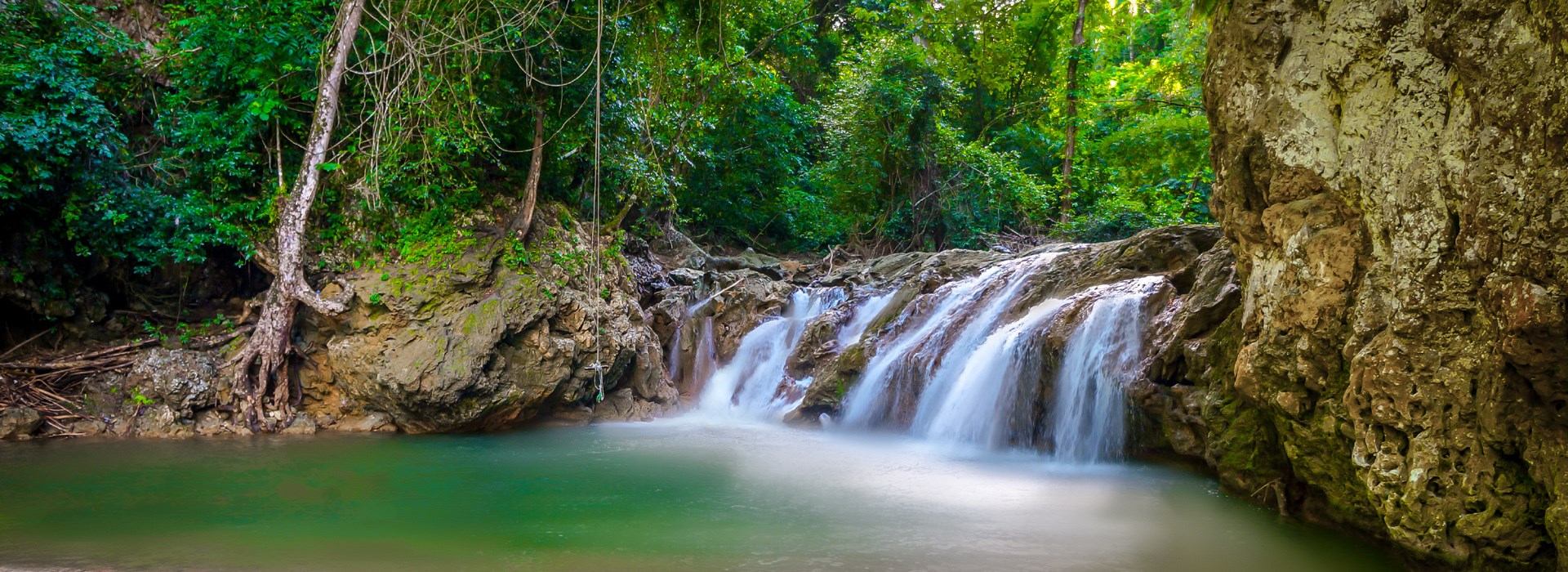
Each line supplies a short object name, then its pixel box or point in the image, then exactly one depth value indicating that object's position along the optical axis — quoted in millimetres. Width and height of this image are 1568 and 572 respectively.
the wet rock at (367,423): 9281
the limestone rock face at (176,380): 8711
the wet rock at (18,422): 8234
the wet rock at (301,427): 9008
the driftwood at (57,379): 8594
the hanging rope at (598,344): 9016
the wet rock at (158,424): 8578
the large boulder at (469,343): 8836
